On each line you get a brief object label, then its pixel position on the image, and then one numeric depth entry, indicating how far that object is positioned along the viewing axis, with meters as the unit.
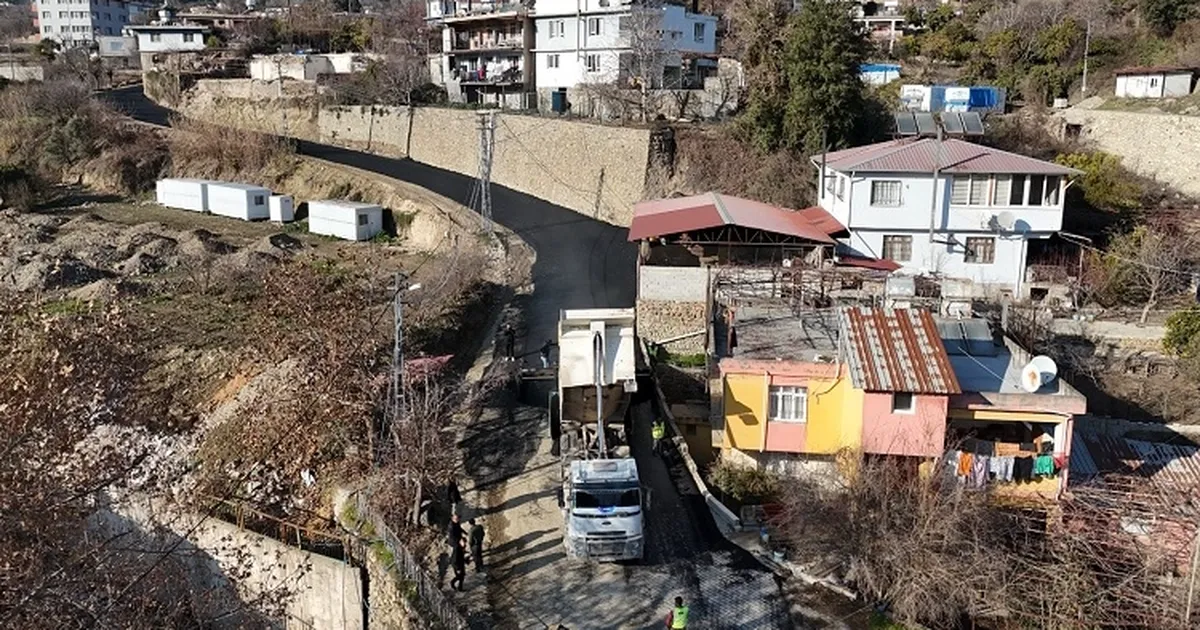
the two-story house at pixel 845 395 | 18.70
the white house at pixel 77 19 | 126.75
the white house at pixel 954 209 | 30.94
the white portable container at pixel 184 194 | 50.03
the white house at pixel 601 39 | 49.31
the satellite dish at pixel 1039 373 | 19.16
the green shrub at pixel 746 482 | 19.97
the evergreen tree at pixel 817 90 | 38.34
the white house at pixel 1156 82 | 40.59
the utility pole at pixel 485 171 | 37.38
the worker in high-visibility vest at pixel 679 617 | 14.34
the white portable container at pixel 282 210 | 47.72
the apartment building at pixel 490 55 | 56.94
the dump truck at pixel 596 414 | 17.17
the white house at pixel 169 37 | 84.44
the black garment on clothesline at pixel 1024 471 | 19.05
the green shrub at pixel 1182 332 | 27.09
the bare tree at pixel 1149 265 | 29.69
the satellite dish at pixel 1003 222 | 30.83
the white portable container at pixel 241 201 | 47.88
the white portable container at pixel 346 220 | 43.00
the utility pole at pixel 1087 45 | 45.09
